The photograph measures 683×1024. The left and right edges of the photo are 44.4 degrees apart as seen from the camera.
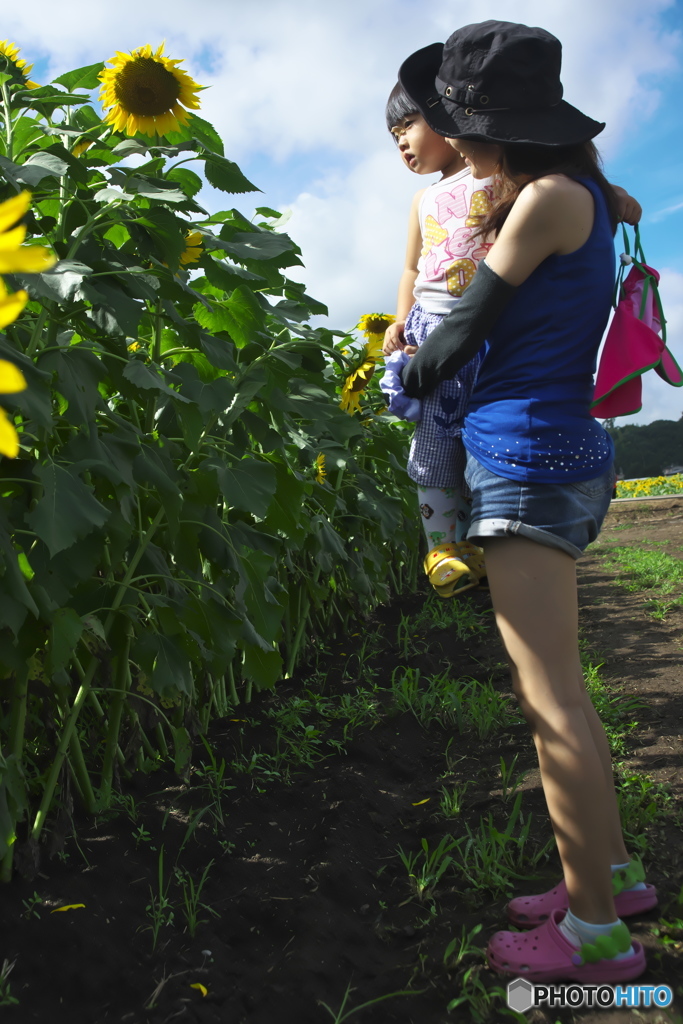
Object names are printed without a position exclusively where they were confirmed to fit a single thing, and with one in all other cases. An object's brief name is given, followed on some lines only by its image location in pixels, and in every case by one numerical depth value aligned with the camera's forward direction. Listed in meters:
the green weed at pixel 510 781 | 2.30
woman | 1.44
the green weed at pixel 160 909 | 1.71
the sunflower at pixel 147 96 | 2.13
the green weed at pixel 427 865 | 1.90
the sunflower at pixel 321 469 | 3.21
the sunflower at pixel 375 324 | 3.55
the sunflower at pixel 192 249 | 2.04
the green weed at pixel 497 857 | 1.89
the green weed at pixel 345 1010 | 1.46
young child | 1.82
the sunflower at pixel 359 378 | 2.82
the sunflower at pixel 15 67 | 2.01
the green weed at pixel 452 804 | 2.25
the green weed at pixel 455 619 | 4.34
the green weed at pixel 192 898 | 1.73
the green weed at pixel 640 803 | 2.03
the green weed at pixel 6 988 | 1.46
